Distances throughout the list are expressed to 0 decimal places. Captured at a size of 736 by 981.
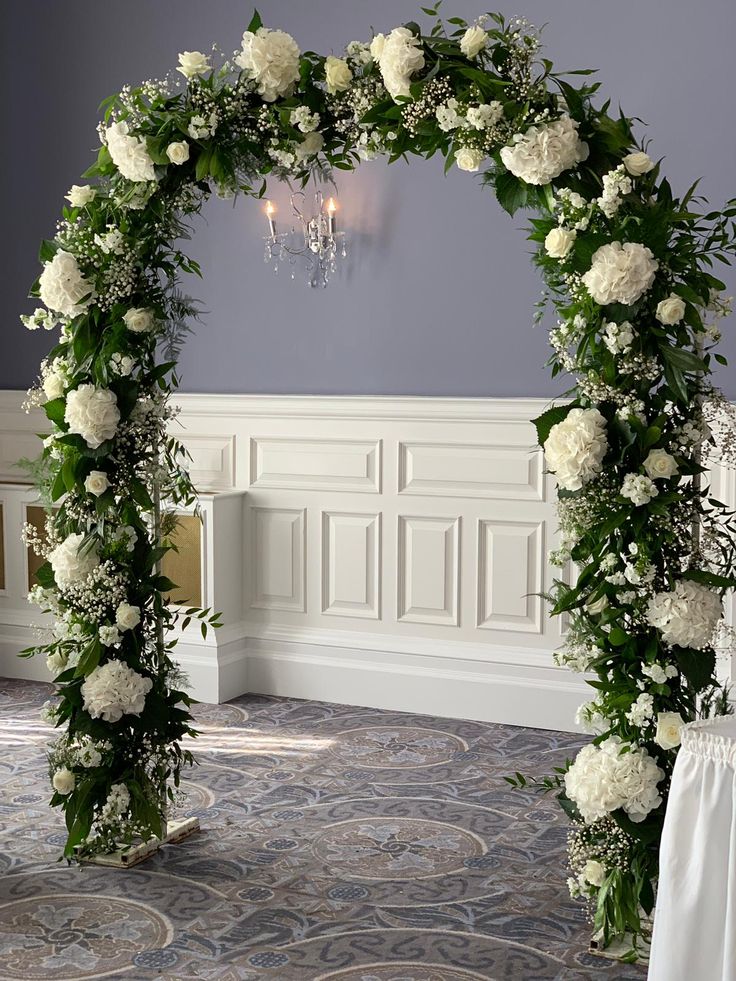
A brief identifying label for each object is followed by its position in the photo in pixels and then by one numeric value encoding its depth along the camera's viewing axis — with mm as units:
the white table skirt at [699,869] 2285
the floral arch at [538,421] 3088
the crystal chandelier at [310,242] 5781
